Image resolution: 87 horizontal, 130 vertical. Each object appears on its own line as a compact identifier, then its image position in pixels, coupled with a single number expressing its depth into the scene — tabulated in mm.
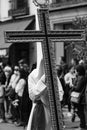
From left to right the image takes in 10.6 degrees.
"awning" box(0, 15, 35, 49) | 23333
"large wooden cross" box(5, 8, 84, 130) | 5277
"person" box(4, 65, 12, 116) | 13597
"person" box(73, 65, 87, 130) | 10539
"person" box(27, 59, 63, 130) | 5836
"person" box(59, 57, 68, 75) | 13988
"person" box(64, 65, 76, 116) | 13146
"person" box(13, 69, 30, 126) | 11367
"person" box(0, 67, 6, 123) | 12977
